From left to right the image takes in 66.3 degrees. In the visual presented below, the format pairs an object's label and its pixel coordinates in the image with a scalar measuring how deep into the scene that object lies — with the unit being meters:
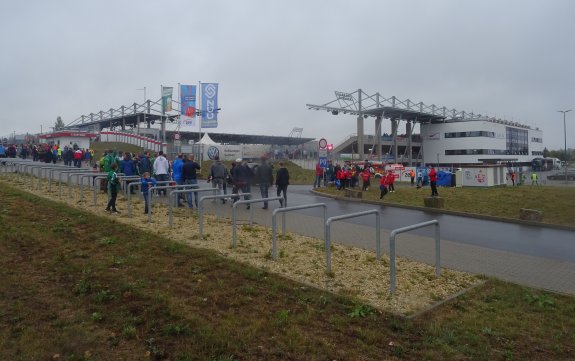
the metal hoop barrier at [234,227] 7.98
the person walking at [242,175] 13.98
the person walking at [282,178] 14.18
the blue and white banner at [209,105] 29.70
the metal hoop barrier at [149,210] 9.79
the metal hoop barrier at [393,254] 5.95
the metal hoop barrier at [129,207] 10.63
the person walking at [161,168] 14.37
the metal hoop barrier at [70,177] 13.22
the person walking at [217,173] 14.41
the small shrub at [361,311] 4.90
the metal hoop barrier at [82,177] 12.72
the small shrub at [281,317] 4.49
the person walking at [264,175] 13.98
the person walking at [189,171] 13.81
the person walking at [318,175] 23.74
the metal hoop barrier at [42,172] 15.42
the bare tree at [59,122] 123.72
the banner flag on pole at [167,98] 36.72
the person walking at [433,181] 18.66
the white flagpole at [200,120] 29.80
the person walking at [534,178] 38.67
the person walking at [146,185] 10.02
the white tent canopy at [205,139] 40.66
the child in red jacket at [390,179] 20.69
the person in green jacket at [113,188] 10.98
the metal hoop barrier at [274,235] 7.18
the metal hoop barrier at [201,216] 8.65
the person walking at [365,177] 22.00
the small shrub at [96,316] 4.41
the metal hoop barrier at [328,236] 6.57
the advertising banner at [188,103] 31.73
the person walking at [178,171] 13.98
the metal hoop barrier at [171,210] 9.41
